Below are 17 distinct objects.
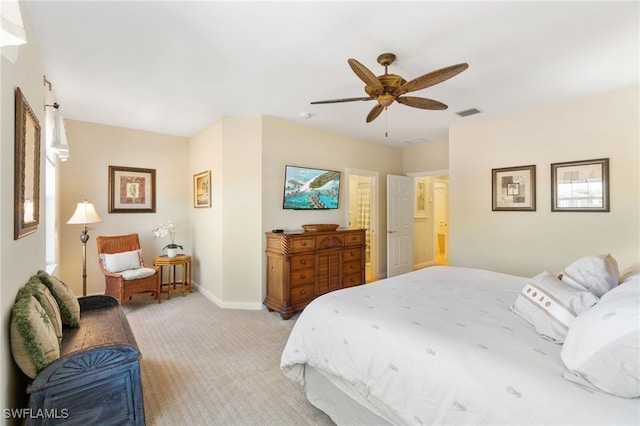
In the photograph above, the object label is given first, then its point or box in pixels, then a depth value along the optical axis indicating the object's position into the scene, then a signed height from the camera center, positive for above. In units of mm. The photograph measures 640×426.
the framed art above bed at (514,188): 3672 +330
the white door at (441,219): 8016 -185
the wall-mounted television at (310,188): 4250 +386
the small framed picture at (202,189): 4430 +390
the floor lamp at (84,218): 3699 -70
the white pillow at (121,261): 3988 -695
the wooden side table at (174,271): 4309 -1003
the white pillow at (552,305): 1403 -496
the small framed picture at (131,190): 4527 +380
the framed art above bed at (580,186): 3172 +314
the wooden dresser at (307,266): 3617 -734
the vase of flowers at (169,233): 4414 -347
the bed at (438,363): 1000 -652
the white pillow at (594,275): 1641 -374
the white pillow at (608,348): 961 -501
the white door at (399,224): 5551 -240
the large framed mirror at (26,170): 1555 +264
